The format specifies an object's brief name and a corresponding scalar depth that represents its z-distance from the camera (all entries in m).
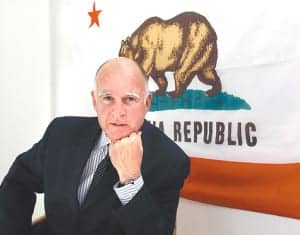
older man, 0.94
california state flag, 1.34
